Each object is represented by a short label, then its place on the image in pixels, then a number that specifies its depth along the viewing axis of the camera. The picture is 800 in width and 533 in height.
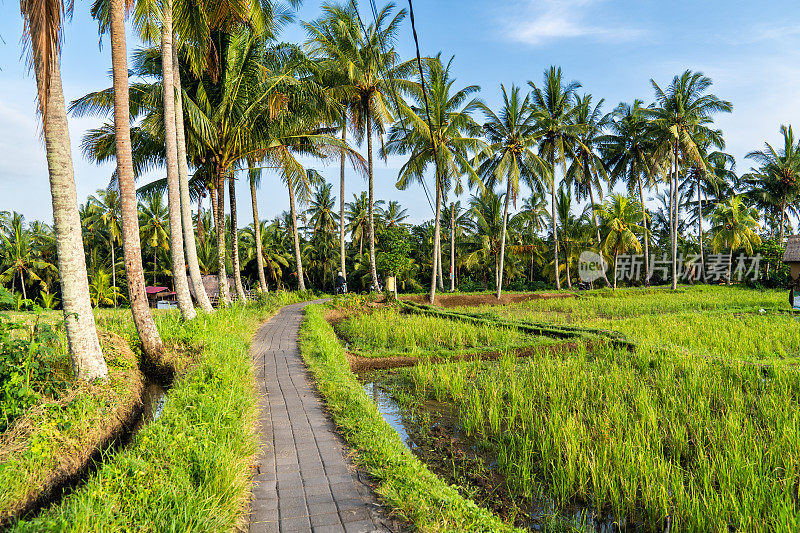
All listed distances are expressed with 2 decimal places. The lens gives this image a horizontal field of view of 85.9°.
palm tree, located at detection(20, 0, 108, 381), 4.57
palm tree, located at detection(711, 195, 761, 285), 26.59
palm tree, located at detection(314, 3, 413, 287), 16.44
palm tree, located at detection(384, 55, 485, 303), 16.86
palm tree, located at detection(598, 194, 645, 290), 24.08
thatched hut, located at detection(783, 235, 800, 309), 24.45
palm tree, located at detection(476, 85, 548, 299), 20.66
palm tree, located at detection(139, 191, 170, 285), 28.30
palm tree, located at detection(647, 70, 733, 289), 24.02
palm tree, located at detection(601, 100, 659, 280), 26.70
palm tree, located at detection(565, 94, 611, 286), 26.25
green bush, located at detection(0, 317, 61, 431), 3.86
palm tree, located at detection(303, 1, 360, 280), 16.52
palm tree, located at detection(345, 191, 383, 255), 33.62
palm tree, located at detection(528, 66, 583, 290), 23.28
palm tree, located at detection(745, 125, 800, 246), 28.14
